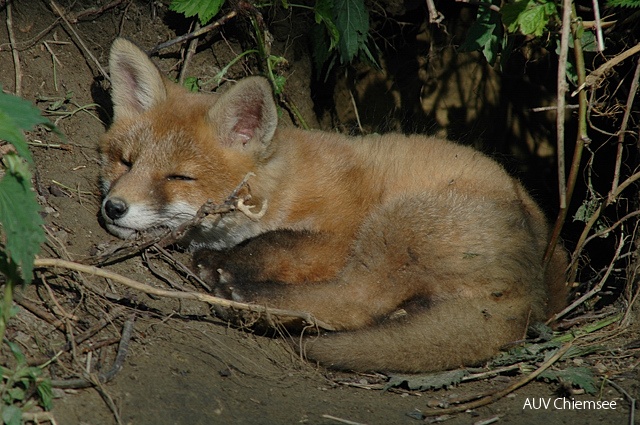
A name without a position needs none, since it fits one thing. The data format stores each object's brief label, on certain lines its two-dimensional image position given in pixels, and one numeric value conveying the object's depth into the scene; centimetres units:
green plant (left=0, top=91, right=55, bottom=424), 352
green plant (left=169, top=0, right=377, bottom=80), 726
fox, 552
